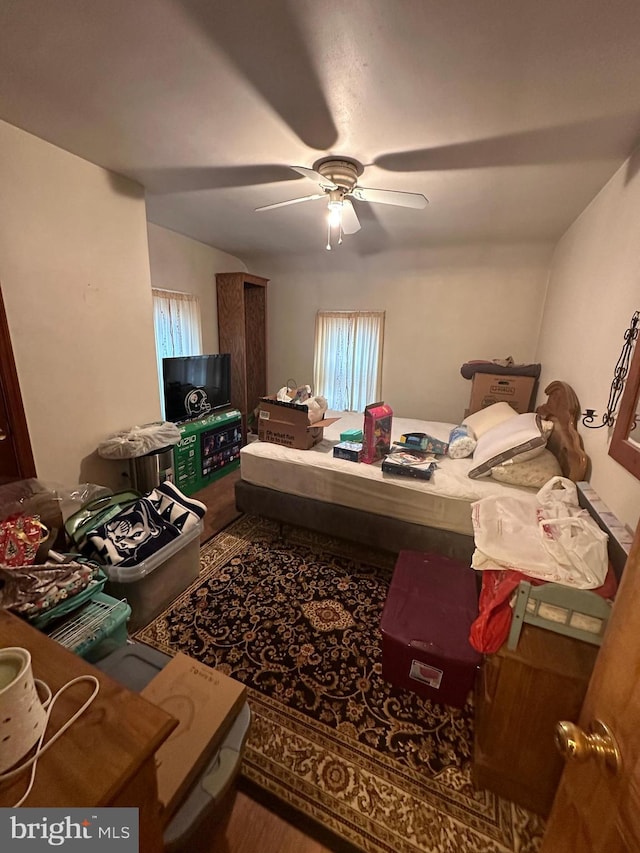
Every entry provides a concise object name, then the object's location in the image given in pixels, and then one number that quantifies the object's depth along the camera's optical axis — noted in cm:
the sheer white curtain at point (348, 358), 421
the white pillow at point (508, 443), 199
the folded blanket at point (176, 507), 196
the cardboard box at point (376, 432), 237
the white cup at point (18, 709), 54
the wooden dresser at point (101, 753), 53
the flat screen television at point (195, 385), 316
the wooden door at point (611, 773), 53
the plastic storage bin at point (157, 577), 168
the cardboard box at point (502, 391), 323
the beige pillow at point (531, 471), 196
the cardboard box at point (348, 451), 239
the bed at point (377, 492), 199
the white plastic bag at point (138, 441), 231
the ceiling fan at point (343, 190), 194
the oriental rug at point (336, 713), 113
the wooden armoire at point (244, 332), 396
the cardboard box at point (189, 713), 88
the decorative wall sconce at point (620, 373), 145
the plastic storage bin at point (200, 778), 83
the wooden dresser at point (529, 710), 105
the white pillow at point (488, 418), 275
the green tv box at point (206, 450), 315
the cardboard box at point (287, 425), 254
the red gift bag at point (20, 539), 123
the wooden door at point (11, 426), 183
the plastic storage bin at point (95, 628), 123
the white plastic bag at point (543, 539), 114
